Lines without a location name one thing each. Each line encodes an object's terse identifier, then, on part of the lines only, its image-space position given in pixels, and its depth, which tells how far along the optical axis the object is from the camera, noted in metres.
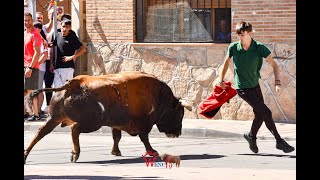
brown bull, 14.79
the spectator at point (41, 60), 20.36
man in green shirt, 15.23
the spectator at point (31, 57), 19.73
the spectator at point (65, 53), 19.21
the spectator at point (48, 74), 20.61
